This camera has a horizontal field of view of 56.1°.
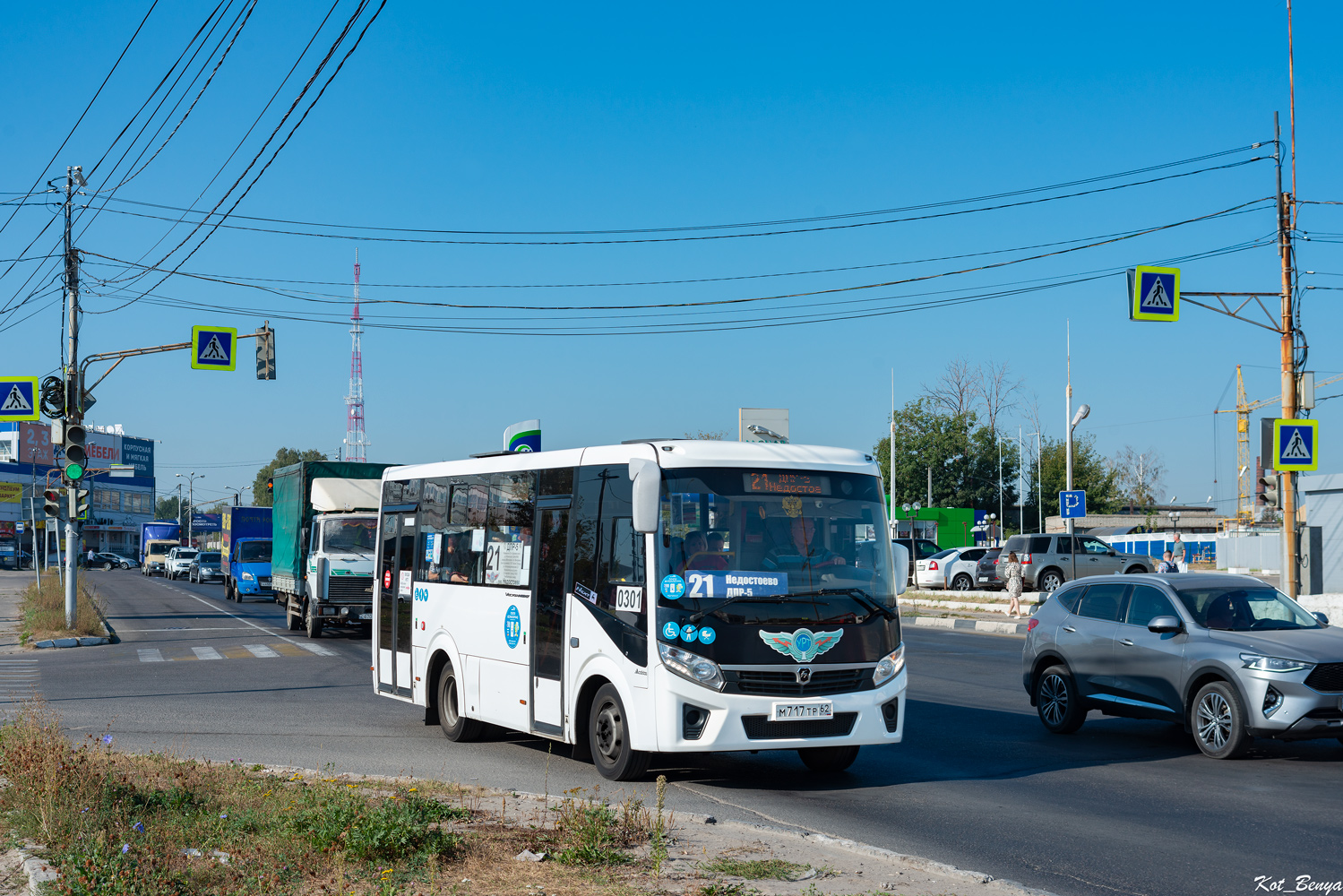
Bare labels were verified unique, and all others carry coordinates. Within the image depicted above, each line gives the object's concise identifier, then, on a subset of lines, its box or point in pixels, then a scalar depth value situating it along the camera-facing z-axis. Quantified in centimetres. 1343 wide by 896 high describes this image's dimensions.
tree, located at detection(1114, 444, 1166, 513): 12200
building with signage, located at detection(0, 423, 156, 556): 11331
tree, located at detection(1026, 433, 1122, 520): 9806
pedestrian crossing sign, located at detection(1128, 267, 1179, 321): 2228
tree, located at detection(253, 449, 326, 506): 14450
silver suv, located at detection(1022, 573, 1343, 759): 1048
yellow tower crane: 10156
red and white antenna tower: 10684
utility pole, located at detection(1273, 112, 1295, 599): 2294
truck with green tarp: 2566
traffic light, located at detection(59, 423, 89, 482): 2627
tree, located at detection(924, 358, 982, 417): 8738
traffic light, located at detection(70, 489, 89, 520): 2667
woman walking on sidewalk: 3161
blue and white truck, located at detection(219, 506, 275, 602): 4475
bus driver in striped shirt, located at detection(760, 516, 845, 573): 962
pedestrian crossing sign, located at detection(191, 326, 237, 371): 2688
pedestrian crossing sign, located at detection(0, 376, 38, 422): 2862
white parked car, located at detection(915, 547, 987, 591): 4459
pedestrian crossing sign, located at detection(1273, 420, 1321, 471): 2181
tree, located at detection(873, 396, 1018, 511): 8619
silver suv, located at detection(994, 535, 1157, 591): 3838
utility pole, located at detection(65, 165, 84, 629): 2558
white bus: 926
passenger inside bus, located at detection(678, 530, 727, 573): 943
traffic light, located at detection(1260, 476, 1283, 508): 2255
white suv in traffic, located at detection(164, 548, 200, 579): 7406
